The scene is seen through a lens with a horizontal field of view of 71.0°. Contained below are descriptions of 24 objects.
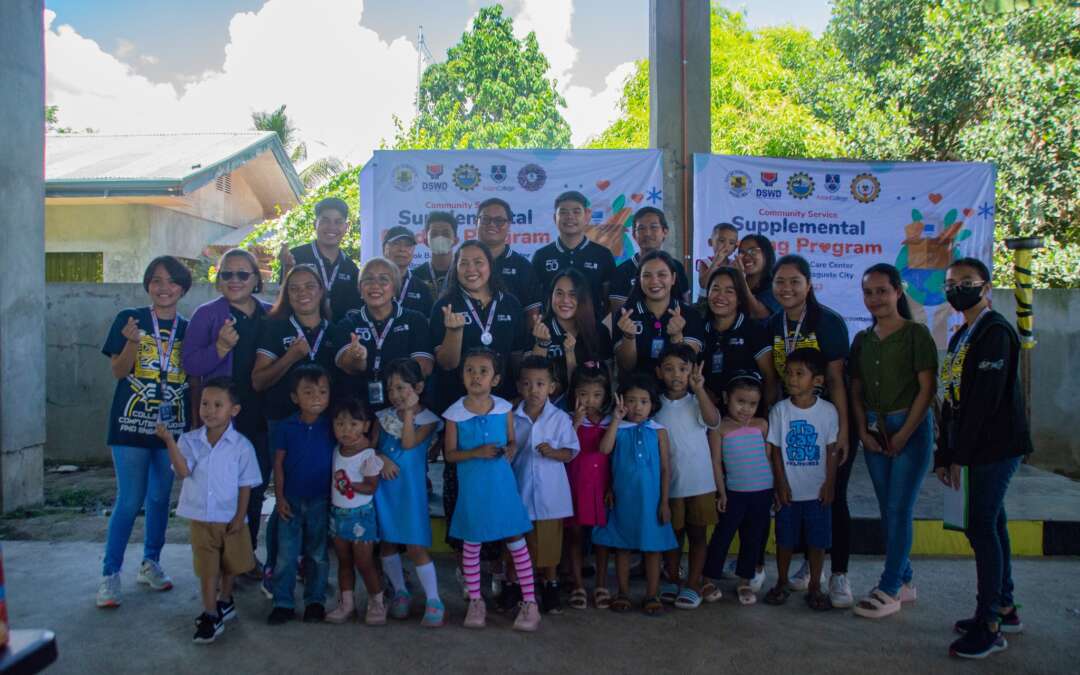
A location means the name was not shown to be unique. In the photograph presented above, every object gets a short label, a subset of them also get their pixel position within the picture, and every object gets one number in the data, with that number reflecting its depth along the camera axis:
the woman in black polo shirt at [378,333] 3.86
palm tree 30.09
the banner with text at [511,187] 6.54
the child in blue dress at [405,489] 3.61
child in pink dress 3.79
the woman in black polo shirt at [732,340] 4.03
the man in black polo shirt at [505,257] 4.53
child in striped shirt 3.85
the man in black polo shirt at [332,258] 4.48
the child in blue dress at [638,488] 3.71
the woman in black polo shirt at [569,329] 4.02
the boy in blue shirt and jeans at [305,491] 3.65
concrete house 12.12
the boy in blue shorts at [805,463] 3.81
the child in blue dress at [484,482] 3.55
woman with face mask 3.23
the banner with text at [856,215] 6.59
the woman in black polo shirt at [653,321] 3.98
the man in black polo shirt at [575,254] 4.67
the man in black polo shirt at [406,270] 4.41
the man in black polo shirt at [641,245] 4.57
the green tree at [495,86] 26.25
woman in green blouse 3.61
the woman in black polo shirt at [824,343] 3.83
